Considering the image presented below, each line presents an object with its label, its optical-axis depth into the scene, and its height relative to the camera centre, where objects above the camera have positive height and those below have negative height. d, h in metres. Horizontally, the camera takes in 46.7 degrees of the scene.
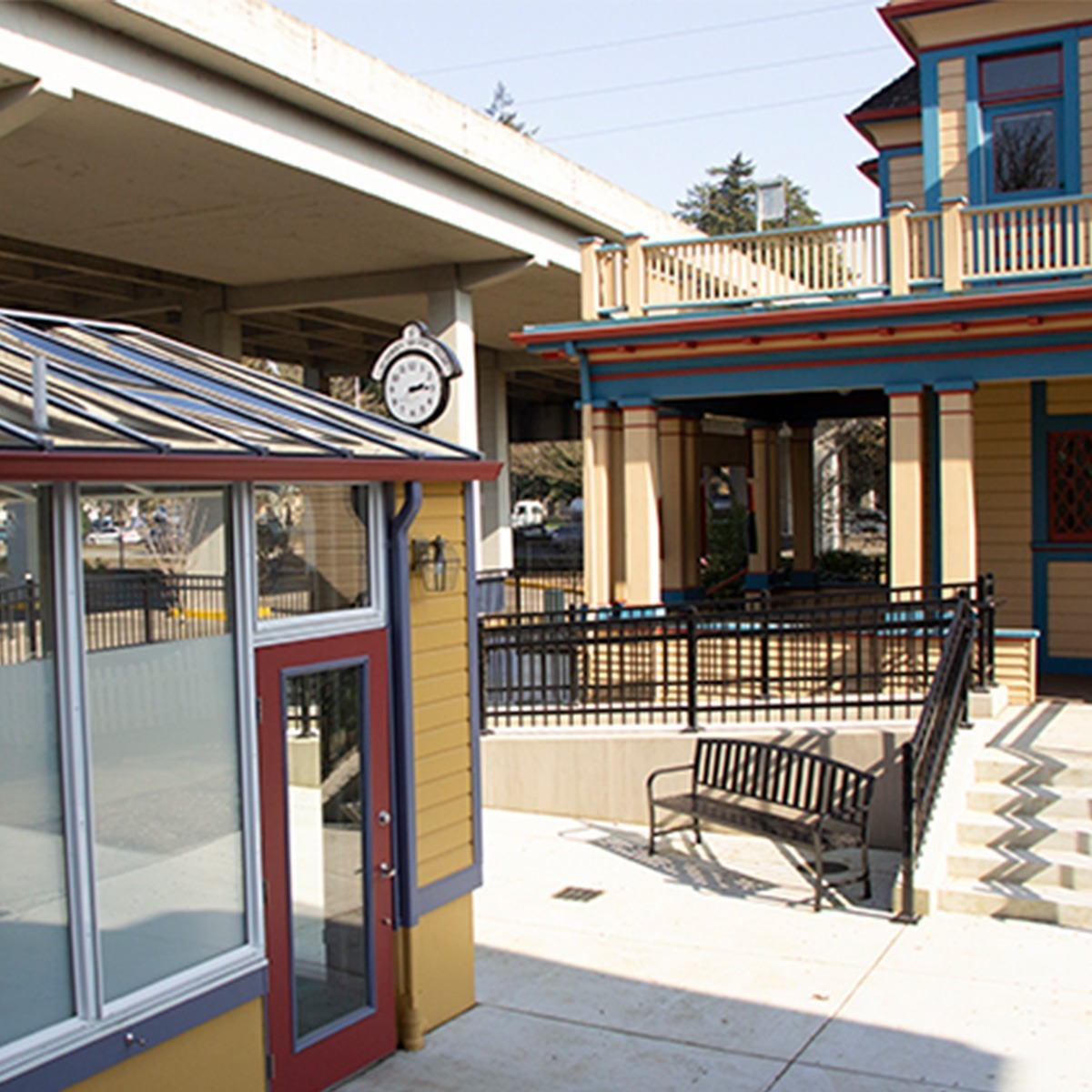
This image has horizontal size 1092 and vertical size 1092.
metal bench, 9.10 -2.17
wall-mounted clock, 10.34 +1.31
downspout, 6.72 -1.15
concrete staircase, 8.49 -2.37
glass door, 5.95 -1.60
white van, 76.94 +1.03
